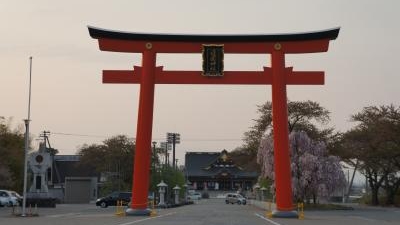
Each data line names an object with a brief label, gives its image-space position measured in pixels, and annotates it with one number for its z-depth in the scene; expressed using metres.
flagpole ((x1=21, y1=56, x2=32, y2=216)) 37.22
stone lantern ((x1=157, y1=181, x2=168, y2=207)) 59.34
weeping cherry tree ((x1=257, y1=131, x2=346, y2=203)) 53.22
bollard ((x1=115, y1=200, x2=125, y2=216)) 35.49
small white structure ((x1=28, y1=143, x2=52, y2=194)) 53.53
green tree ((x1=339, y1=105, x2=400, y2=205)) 56.97
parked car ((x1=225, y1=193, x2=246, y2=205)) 84.17
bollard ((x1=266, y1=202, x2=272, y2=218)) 49.33
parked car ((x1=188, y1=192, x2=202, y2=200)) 101.93
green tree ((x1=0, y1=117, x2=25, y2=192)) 56.72
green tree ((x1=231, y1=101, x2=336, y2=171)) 60.44
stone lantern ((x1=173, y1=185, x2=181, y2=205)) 73.49
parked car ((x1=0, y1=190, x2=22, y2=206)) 56.28
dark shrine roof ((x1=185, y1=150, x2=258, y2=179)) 118.75
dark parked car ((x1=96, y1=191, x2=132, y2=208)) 62.44
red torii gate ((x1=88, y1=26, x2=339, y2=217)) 33.50
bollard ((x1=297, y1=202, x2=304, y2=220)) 32.94
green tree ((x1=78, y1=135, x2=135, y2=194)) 80.24
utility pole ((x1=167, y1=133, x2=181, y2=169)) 100.34
